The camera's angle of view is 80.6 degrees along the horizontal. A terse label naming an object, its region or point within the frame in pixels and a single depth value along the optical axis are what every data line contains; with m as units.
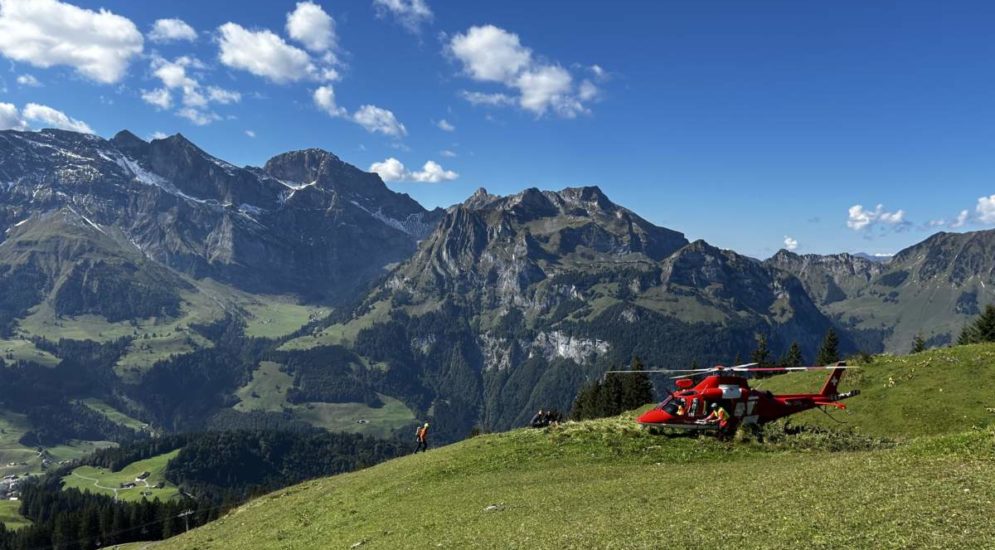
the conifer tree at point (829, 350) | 111.25
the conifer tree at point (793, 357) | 125.84
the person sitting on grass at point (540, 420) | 56.81
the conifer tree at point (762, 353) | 131.27
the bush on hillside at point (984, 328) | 94.24
